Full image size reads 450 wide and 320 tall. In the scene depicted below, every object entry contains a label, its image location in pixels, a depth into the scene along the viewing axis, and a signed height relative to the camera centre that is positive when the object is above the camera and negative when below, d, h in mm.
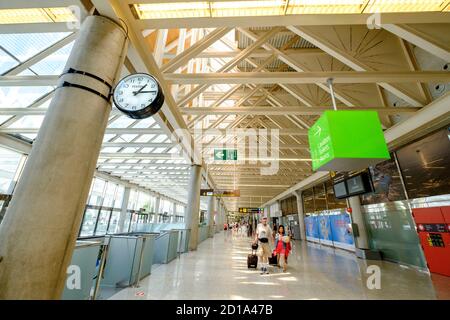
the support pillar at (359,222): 10102 +337
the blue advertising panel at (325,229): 14141 -126
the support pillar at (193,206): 11359 +984
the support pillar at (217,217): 29483 +924
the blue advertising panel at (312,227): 16183 +7
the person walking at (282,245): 7469 -739
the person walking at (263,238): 7214 -477
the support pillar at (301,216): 18359 +983
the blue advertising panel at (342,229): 11662 -95
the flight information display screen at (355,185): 7439 +1674
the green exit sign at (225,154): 8898 +3123
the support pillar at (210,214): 19791 +950
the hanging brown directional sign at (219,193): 12336 +2053
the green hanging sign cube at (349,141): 3512 +1582
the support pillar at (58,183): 2129 +429
